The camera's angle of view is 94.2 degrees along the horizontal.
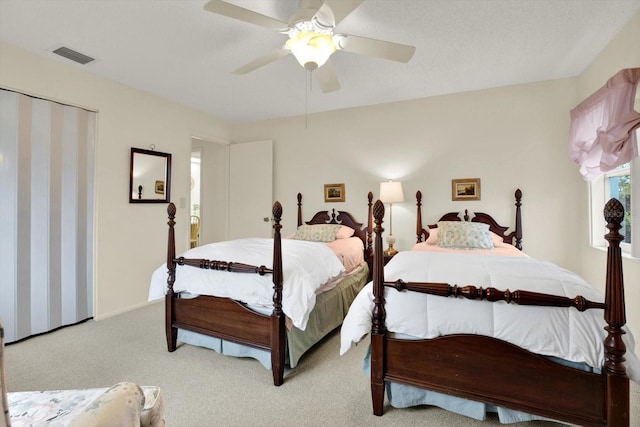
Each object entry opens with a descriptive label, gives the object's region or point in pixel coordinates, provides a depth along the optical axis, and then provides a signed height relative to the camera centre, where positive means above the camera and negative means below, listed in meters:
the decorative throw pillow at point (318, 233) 3.63 -0.27
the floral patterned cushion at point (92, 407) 0.73 -0.62
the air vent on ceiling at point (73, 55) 2.64 +1.42
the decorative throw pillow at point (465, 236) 3.00 -0.24
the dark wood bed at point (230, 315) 1.99 -0.78
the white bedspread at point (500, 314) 1.33 -0.50
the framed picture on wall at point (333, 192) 4.20 +0.27
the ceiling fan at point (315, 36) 1.69 +1.13
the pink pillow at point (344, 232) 3.76 -0.27
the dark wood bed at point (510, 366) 1.25 -0.75
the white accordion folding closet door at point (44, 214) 2.58 -0.04
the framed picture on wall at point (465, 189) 3.52 +0.28
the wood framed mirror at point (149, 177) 3.51 +0.42
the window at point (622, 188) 2.47 +0.22
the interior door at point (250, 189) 4.62 +0.35
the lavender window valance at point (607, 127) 2.01 +0.67
